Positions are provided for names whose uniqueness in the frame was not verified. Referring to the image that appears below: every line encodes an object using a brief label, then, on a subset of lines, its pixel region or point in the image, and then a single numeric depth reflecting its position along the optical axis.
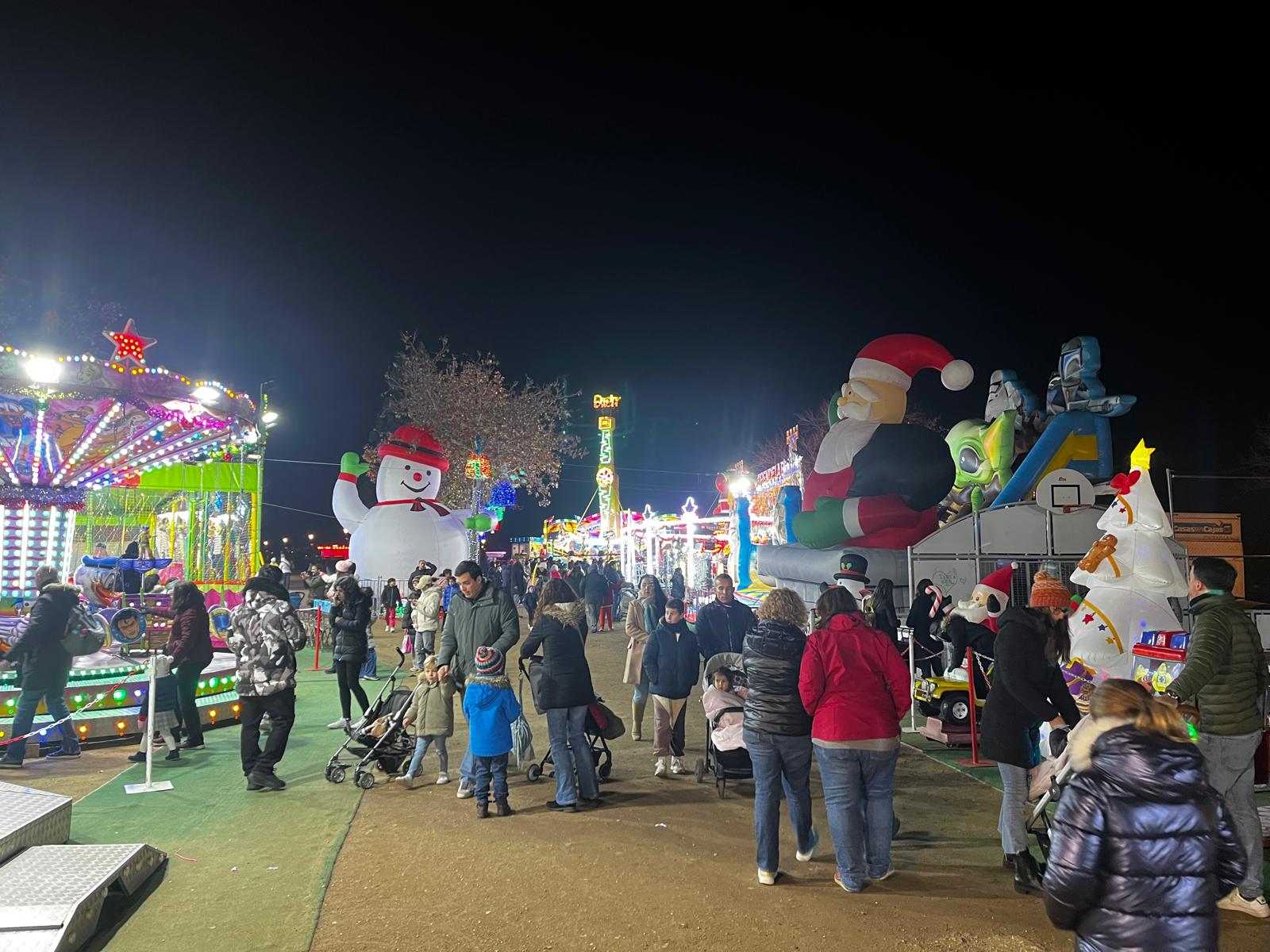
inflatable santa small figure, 7.64
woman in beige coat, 8.11
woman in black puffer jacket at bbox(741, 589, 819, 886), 4.48
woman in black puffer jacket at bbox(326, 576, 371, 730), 8.41
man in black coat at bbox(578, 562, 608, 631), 18.38
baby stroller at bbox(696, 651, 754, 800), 6.18
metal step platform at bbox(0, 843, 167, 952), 3.55
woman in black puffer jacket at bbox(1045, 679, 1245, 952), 2.26
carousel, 8.47
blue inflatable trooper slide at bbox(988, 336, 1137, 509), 14.23
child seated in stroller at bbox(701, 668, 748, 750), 5.77
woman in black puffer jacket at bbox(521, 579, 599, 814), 5.86
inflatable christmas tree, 6.52
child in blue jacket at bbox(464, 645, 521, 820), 5.75
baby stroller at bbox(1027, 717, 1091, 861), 3.85
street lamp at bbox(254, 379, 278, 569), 21.54
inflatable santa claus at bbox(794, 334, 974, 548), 13.06
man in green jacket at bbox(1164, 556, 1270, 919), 3.98
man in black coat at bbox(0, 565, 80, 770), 7.04
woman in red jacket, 4.25
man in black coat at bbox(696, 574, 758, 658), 7.29
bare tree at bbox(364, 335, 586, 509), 30.03
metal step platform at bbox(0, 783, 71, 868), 4.30
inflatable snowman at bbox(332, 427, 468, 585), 21.64
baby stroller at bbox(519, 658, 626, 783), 6.34
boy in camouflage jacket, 6.29
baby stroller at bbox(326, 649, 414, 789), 6.62
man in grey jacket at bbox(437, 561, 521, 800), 6.07
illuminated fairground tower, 56.66
